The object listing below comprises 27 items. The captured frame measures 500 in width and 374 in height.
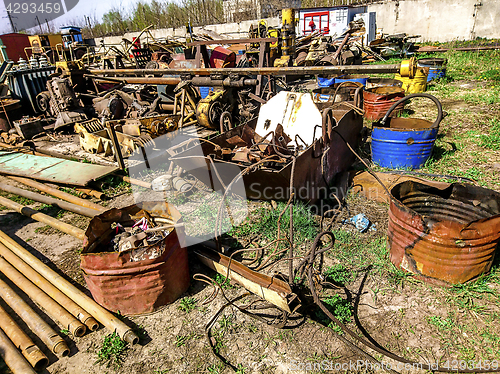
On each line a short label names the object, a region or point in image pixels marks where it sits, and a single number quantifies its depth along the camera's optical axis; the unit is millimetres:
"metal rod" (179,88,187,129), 6822
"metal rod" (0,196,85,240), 3906
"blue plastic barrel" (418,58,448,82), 10395
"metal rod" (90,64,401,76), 4238
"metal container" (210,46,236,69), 10008
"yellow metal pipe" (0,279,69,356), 2598
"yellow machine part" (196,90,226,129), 6614
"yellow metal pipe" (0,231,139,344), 2670
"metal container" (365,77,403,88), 7618
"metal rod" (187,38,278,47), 6734
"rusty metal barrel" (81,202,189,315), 2750
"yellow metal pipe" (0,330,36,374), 2369
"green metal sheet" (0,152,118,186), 5648
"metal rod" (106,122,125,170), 5582
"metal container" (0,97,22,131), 9547
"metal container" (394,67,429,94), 9180
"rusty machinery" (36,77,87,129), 8797
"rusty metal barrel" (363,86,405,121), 7023
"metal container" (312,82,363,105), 6336
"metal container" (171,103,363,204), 3775
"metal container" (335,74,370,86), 8711
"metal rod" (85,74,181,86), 7408
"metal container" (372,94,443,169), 4836
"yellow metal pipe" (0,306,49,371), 2473
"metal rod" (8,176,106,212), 4797
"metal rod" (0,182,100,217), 4590
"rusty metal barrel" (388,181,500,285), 2771
